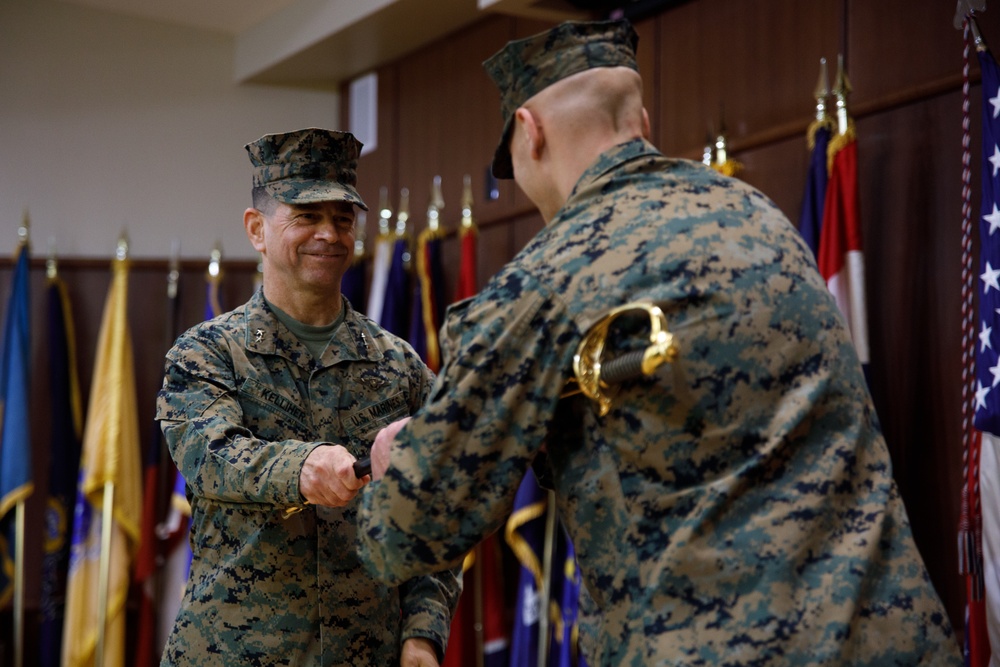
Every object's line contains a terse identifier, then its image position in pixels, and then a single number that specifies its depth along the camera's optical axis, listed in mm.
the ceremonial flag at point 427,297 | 5137
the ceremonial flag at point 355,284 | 5551
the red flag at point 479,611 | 4918
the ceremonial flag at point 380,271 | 5391
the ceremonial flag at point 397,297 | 5305
